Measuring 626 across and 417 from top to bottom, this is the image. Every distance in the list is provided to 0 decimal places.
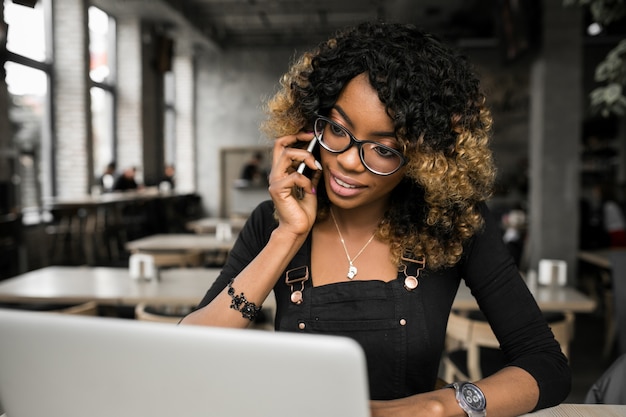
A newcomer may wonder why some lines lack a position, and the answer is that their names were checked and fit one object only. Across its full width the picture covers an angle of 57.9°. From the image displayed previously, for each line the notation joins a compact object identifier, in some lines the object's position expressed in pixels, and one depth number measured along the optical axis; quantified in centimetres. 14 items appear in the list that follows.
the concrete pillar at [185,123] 1316
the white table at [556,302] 254
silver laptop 53
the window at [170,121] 1278
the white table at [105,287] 267
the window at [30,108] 713
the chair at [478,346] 234
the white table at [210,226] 614
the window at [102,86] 935
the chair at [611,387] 141
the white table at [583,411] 106
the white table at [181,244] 452
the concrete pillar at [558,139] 523
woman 114
